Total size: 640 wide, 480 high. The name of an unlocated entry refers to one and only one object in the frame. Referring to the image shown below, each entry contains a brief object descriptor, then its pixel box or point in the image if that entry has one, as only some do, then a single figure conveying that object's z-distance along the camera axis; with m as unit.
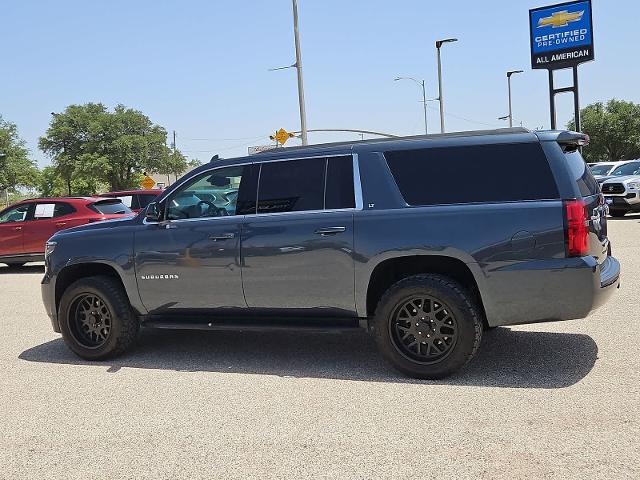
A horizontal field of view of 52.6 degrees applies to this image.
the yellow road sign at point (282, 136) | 27.05
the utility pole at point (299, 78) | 24.81
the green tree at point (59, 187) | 78.56
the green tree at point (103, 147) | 60.88
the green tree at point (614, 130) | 68.25
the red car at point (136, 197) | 16.53
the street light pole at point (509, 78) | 52.25
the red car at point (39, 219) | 14.00
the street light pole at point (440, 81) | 35.19
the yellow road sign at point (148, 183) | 34.97
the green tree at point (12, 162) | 58.41
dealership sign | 33.16
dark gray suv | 4.87
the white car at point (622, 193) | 19.11
